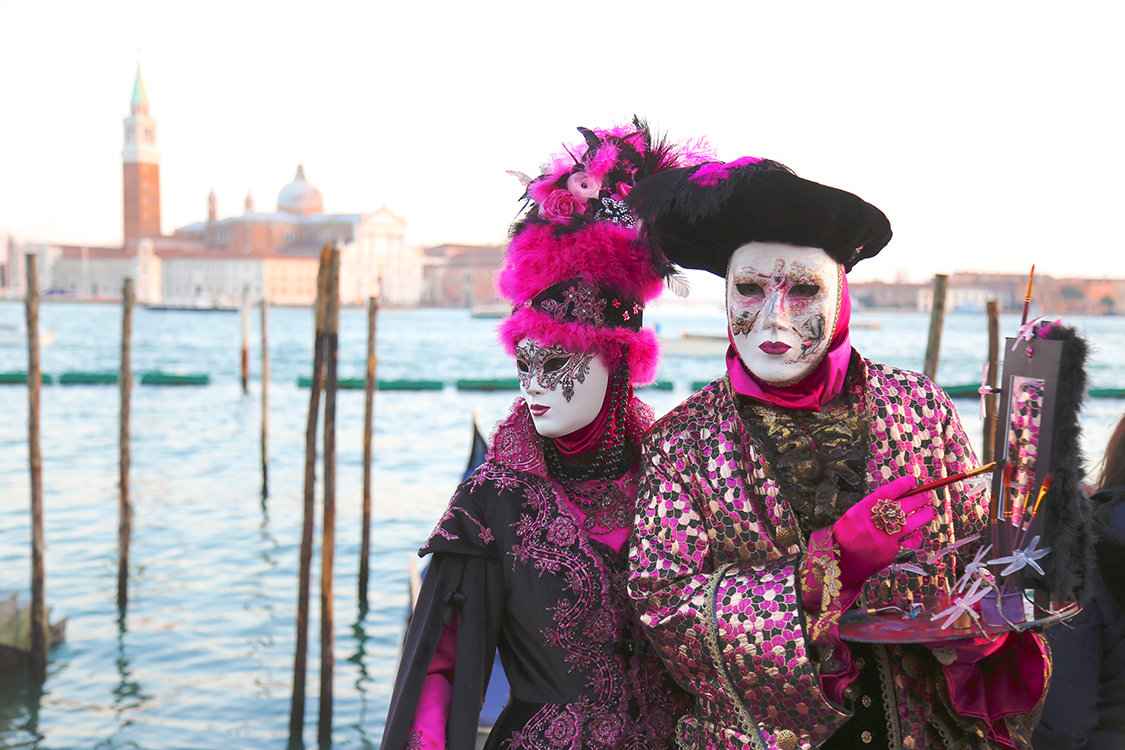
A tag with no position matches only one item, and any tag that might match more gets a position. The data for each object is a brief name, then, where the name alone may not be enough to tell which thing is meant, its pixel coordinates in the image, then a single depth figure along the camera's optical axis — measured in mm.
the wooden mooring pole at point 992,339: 8008
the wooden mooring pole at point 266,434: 11812
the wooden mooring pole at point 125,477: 7285
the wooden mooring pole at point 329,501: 5320
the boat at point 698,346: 33812
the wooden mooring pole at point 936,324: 7070
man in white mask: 1413
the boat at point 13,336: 33938
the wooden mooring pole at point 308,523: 5250
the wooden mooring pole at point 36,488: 5938
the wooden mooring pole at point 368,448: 7754
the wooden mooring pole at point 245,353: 22000
